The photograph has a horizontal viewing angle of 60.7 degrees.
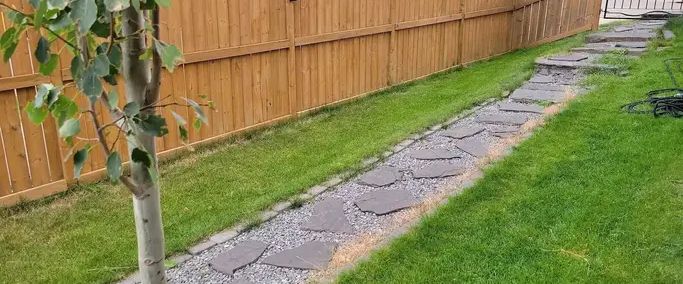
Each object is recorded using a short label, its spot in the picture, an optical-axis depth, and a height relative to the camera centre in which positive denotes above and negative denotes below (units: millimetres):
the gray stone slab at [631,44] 7910 -1151
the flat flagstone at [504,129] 5035 -1434
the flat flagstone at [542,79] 6663 -1356
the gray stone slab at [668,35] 8248 -1073
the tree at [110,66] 1194 -236
